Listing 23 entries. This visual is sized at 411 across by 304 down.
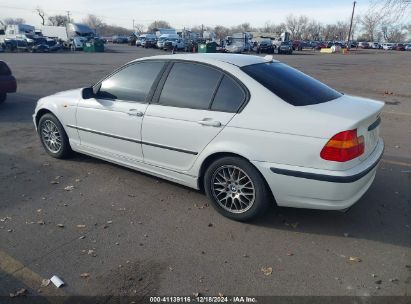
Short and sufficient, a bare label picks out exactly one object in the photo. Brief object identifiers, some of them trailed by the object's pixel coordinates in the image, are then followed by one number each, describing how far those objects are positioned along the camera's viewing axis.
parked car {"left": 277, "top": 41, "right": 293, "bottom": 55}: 47.94
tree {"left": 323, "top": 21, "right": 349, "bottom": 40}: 129.12
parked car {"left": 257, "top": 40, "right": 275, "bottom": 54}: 45.47
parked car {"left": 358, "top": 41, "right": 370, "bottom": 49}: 93.00
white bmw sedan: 3.38
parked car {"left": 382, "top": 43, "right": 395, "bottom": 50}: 87.75
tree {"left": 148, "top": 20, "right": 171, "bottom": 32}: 148.26
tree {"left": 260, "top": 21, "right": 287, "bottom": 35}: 134.75
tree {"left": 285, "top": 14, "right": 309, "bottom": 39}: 133.12
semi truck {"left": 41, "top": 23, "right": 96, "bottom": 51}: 49.66
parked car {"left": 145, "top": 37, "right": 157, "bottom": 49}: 55.41
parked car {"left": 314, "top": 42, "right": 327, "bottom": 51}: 73.62
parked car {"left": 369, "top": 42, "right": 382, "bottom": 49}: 91.36
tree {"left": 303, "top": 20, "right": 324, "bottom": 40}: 133.80
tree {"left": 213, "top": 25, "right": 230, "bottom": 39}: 132.50
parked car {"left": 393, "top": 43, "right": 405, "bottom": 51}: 86.38
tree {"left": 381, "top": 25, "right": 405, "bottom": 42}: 111.49
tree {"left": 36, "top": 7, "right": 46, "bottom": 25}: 119.38
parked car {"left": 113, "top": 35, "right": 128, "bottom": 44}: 79.61
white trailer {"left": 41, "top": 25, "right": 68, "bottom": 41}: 54.75
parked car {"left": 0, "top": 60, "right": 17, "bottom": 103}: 9.73
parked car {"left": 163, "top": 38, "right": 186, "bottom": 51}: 48.54
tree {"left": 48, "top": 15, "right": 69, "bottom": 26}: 112.15
